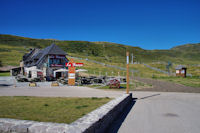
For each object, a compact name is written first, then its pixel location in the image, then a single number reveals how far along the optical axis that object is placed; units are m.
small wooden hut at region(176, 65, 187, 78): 48.66
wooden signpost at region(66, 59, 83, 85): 22.81
